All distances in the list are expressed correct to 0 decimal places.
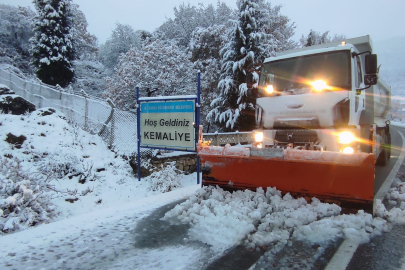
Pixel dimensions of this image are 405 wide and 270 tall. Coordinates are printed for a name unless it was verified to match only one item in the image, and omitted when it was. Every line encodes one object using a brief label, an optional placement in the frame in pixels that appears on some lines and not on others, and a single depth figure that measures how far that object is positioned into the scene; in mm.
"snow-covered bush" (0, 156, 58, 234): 4467
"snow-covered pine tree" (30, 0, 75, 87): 25641
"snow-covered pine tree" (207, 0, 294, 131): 18328
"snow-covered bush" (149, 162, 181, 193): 7613
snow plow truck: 3888
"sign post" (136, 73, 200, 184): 6746
